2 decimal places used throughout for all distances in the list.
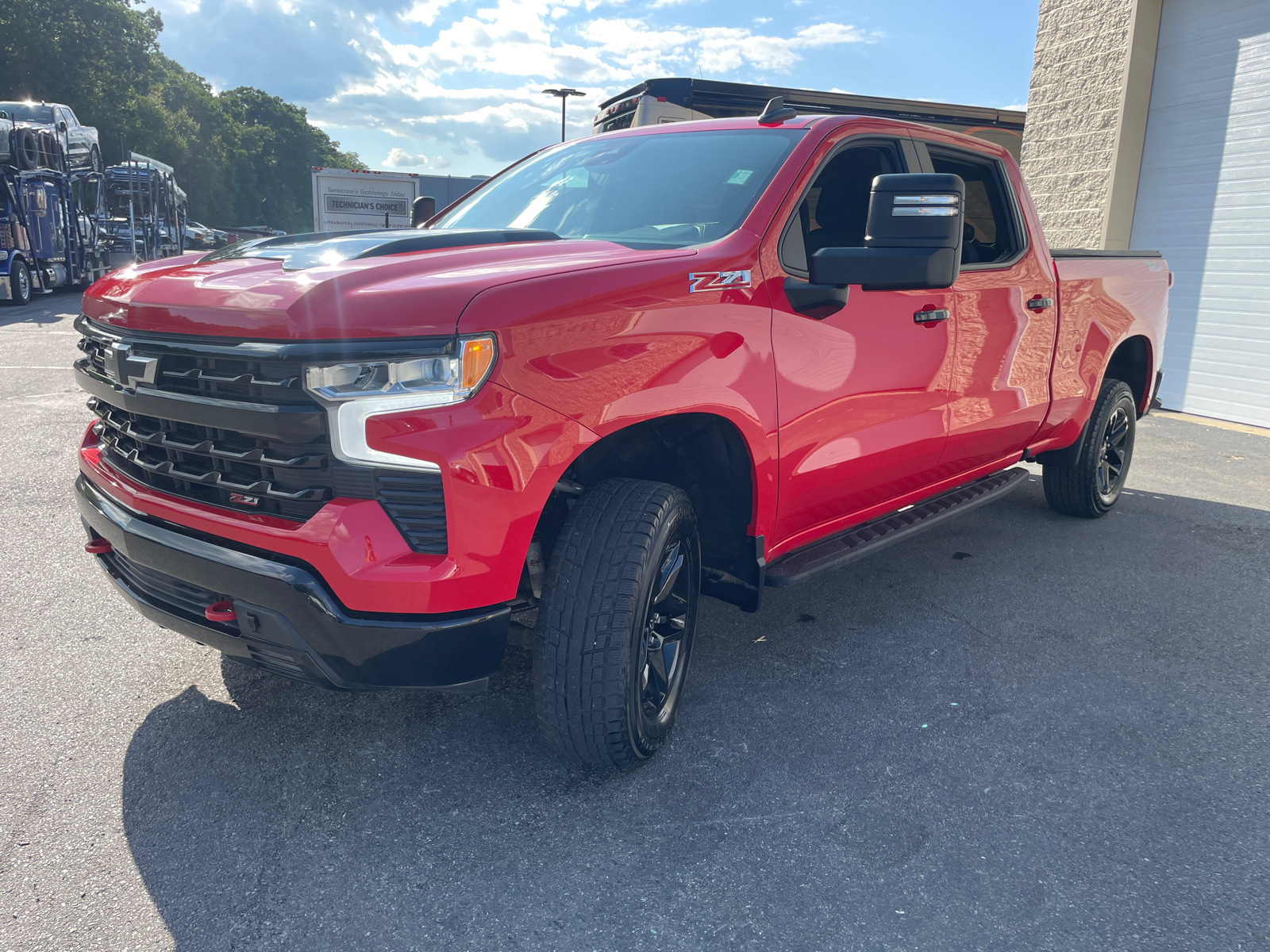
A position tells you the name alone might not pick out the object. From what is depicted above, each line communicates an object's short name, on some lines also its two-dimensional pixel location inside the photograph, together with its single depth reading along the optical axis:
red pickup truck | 2.04
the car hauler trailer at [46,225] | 15.88
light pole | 37.12
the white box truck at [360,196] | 20.44
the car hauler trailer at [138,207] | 21.66
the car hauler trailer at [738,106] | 10.45
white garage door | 8.93
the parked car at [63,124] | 18.17
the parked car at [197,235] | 38.34
